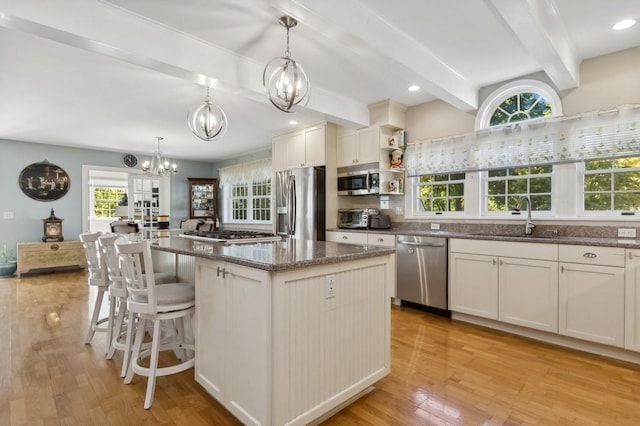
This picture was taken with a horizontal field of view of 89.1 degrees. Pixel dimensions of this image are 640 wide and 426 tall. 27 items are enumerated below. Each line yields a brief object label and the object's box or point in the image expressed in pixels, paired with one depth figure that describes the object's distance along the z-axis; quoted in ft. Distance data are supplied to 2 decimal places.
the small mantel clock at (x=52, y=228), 19.67
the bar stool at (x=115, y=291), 7.45
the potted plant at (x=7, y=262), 18.90
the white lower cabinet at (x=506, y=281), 9.15
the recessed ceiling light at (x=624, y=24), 8.09
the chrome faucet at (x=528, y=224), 10.70
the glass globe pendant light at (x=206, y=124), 9.73
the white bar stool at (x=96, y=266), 8.74
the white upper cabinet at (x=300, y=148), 15.24
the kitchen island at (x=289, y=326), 4.96
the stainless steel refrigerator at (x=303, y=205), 14.80
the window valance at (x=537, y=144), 9.22
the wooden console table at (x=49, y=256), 18.69
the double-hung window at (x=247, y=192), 22.40
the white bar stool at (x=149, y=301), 6.24
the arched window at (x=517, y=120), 10.98
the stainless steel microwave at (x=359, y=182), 14.12
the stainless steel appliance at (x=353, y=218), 14.66
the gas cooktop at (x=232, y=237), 8.61
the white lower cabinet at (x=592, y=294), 8.10
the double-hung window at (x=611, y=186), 9.50
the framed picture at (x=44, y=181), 19.74
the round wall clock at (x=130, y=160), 23.20
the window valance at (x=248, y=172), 21.79
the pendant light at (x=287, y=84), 6.95
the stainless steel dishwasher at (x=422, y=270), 11.33
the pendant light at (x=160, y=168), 18.32
